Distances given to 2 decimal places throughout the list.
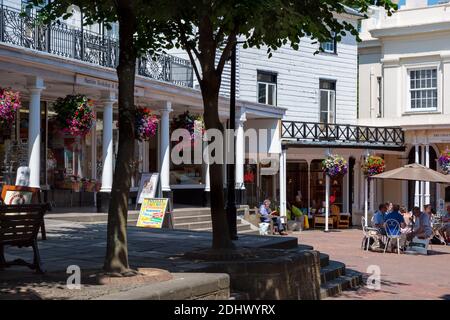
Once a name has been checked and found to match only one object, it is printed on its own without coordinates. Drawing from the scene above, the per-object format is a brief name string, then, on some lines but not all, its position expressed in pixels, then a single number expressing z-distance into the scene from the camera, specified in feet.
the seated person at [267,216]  78.64
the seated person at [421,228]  62.85
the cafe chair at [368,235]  64.13
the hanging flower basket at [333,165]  90.07
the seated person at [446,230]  73.45
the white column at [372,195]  101.72
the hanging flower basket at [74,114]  54.29
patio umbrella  68.85
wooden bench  26.35
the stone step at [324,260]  41.62
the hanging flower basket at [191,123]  72.64
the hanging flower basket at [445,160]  90.53
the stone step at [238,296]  28.37
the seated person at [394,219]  61.41
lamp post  44.68
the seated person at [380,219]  62.85
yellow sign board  55.88
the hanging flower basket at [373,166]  92.17
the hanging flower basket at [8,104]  46.65
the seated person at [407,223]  63.74
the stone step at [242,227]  72.10
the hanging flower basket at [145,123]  61.31
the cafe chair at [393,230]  61.41
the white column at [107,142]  61.00
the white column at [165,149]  69.82
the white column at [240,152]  81.63
